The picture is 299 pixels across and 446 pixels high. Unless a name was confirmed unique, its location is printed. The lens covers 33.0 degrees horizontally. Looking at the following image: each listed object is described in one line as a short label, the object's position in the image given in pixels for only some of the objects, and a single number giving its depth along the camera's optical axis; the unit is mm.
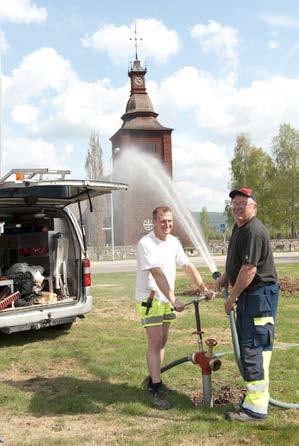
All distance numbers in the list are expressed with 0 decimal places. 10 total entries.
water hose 4122
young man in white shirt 4418
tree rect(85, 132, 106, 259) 45762
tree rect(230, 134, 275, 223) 52969
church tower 53312
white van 6656
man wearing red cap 3928
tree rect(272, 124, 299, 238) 51031
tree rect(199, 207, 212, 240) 78475
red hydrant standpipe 4312
